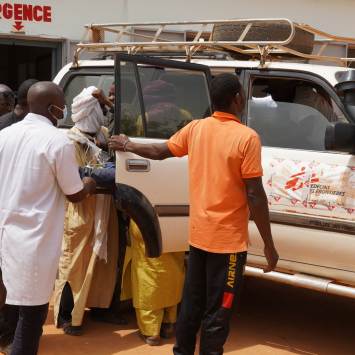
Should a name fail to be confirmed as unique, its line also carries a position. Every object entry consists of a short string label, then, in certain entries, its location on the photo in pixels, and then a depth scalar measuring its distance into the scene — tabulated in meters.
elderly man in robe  3.86
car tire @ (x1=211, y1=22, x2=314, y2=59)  4.03
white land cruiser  3.37
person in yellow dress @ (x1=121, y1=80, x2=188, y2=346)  3.71
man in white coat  2.58
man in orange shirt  2.60
